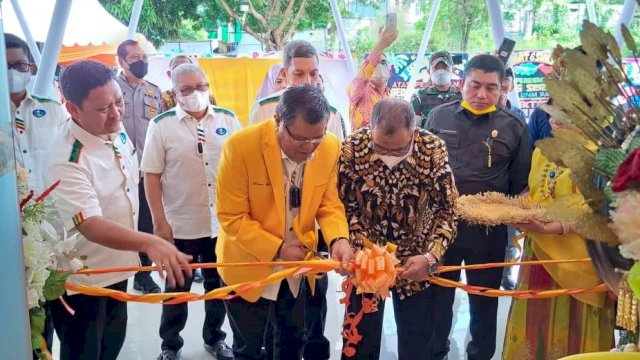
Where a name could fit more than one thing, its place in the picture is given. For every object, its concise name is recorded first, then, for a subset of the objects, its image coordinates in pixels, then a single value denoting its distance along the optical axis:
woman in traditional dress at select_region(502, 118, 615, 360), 2.60
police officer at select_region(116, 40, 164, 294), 4.50
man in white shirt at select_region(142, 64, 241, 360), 3.23
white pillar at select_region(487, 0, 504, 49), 5.56
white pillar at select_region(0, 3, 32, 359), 1.36
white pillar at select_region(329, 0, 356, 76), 7.23
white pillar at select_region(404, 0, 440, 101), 7.21
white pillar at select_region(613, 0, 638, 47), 5.02
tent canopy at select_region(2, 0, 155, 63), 9.40
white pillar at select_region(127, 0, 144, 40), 6.36
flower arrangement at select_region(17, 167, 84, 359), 1.63
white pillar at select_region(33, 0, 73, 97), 4.14
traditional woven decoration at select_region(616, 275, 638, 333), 1.37
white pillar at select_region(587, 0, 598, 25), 8.05
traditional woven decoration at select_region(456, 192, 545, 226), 2.42
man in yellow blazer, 2.23
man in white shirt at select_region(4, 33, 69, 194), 2.61
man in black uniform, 3.05
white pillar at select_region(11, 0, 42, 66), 5.54
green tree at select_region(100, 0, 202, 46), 14.25
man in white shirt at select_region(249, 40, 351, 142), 3.30
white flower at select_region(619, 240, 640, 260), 1.04
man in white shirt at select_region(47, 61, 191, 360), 2.16
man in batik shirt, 2.48
